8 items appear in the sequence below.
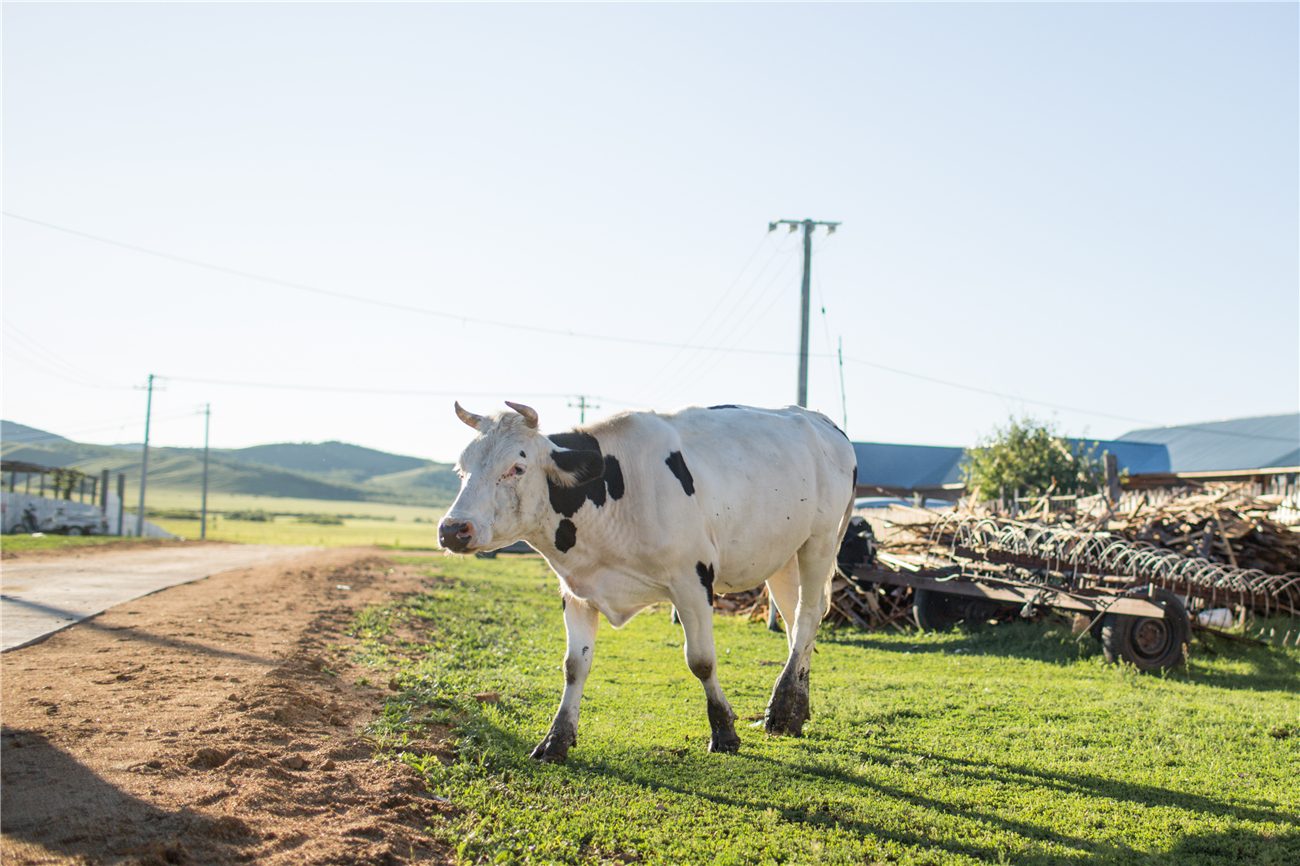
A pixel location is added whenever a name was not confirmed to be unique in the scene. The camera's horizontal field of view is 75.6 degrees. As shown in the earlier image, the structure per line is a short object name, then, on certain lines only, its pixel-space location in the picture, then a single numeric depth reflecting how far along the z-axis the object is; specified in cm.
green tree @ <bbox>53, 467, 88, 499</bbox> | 4200
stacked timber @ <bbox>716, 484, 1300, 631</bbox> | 1252
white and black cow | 550
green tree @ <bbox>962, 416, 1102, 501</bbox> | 2616
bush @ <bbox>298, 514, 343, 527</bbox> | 8575
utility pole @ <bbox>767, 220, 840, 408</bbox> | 2119
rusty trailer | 954
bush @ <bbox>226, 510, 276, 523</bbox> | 8274
